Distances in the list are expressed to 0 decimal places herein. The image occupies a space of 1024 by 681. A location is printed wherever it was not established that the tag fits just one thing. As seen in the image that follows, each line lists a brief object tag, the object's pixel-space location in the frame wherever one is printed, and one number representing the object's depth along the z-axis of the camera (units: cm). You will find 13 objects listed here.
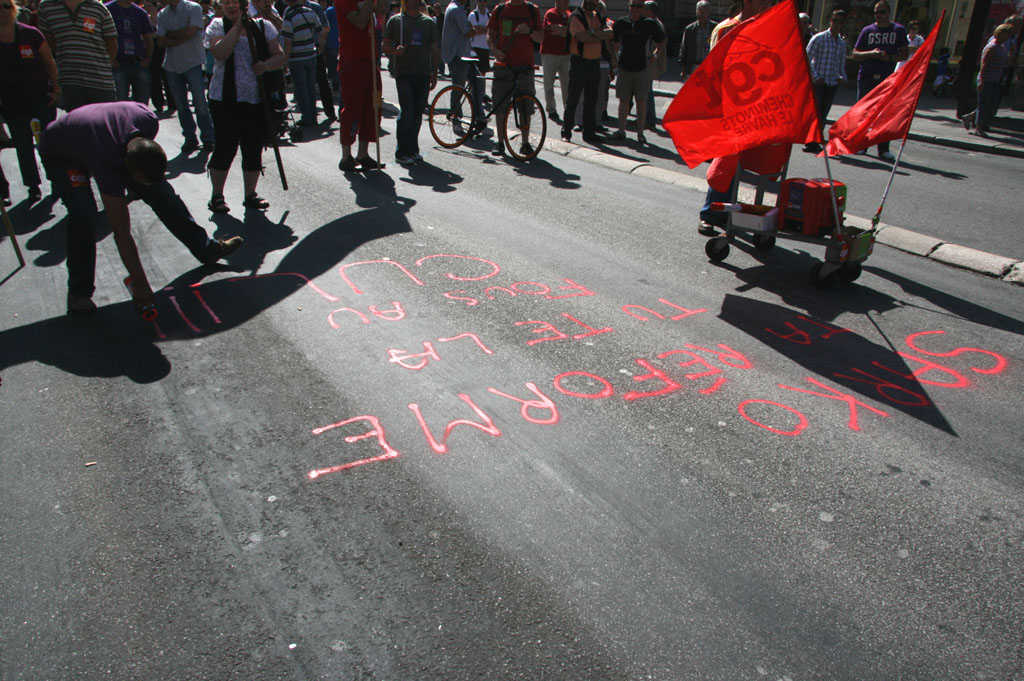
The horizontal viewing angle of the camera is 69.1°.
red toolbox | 564
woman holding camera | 685
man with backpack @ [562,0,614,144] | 1083
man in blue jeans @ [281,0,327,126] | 1162
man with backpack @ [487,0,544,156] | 1020
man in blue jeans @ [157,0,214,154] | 966
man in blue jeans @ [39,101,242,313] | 454
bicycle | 1007
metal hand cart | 552
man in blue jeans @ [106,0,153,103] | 943
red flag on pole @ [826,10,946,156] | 537
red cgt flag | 522
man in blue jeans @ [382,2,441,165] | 913
